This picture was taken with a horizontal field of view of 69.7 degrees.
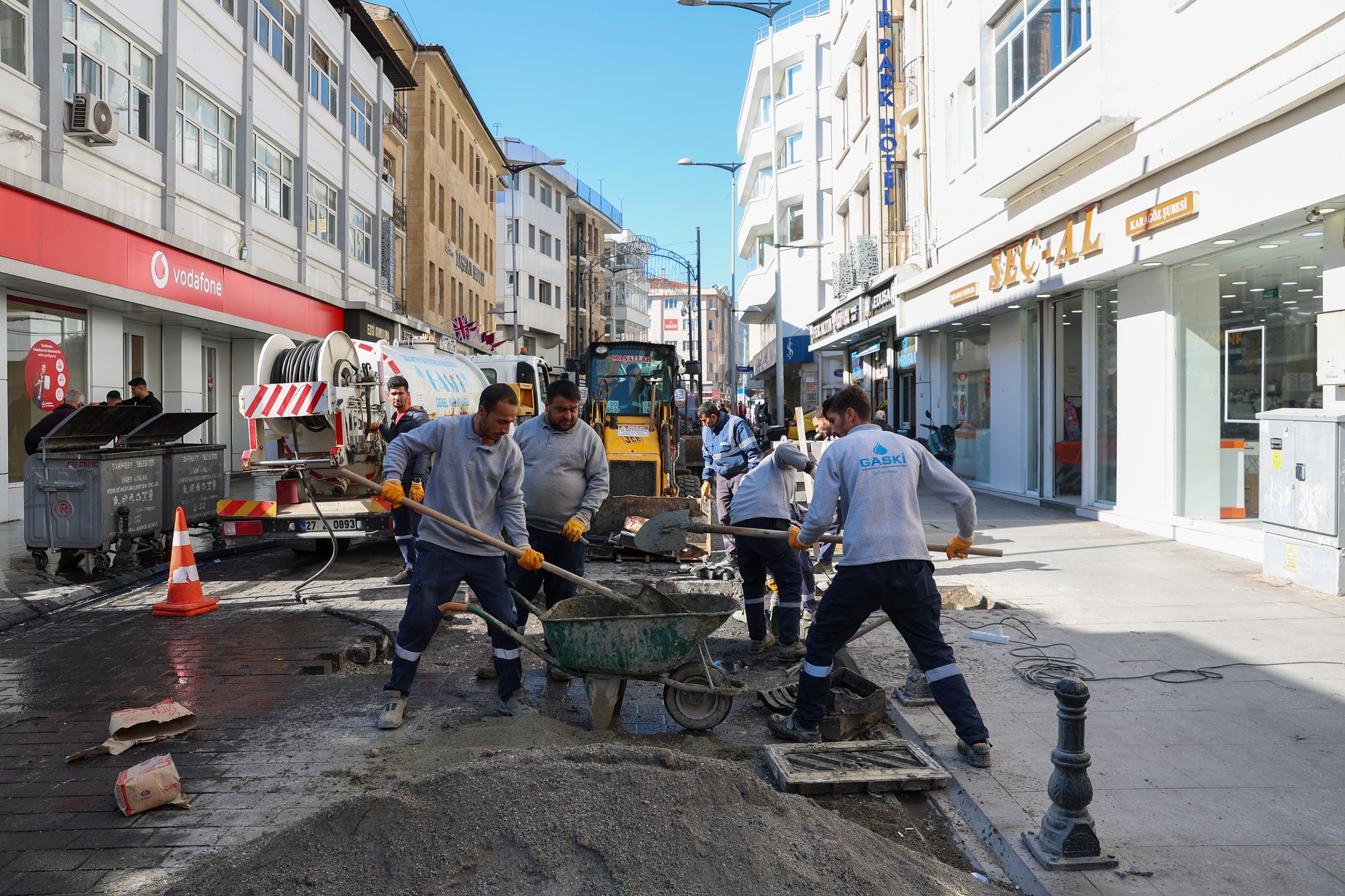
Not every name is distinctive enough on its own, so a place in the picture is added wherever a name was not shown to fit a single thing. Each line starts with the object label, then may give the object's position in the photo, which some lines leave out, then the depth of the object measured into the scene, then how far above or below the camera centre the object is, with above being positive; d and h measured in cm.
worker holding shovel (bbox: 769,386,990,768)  466 -59
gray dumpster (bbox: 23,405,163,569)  974 -52
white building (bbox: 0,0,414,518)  1338 +457
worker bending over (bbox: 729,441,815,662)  671 -75
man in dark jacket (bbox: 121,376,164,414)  1256 +65
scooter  2080 -8
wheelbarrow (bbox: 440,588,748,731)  484 -109
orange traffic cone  838 -124
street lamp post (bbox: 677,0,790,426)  2731 +873
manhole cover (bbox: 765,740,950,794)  434 -152
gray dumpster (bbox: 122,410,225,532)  1112 -28
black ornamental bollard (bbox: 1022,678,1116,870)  352 -133
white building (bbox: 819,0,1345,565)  929 +238
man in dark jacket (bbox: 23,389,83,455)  1084 +21
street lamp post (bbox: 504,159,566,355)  4112 +1298
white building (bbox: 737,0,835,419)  3931 +1145
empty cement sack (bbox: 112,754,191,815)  409 -147
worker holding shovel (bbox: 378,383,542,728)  543 -47
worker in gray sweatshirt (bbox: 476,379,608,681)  631 -30
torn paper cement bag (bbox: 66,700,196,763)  487 -147
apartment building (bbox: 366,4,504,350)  3588 +1038
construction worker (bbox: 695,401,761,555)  991 -18
